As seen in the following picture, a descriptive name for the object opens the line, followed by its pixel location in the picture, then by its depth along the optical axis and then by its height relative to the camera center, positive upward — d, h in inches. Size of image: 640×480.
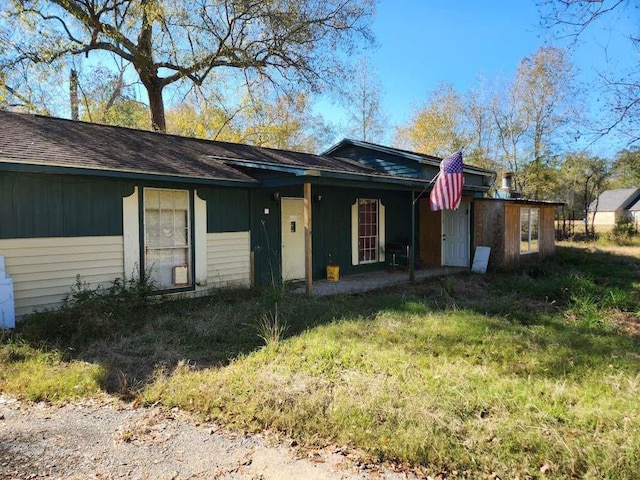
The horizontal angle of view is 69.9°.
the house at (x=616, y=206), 1961.1 +91.2
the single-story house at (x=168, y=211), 260.8 +14.9
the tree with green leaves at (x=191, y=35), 570.3 +265.5
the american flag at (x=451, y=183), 378.0 +38.1
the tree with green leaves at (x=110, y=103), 761.0 +233.8
